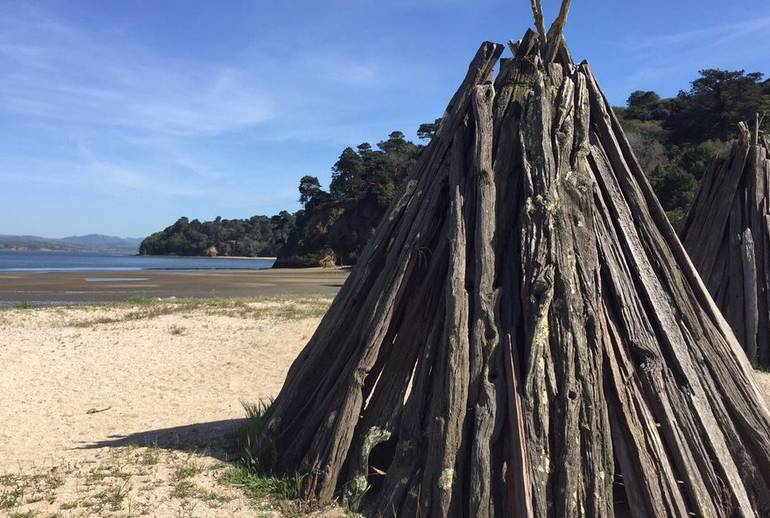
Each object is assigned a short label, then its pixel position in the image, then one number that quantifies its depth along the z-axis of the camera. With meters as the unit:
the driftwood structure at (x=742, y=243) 9.77
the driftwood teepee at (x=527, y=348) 3.73
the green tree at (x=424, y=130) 68.50
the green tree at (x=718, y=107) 45.86
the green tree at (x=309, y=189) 74.06
